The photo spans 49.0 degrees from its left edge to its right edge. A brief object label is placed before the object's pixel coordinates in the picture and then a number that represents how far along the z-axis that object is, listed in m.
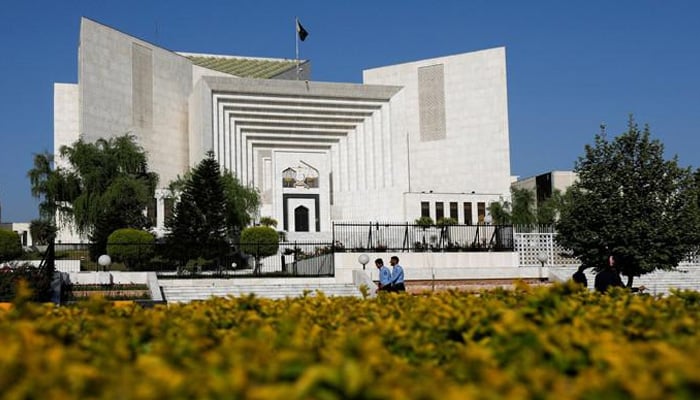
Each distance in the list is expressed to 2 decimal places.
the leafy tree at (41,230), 42.55
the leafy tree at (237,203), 39.47
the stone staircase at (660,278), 24.02
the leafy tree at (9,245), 29.91
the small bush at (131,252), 27.70
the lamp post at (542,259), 23.94
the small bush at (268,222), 47.28
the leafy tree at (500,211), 49.62
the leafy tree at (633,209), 20.84
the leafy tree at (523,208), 48.44
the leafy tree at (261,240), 30.72
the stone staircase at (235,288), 21.28
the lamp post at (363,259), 23.05
